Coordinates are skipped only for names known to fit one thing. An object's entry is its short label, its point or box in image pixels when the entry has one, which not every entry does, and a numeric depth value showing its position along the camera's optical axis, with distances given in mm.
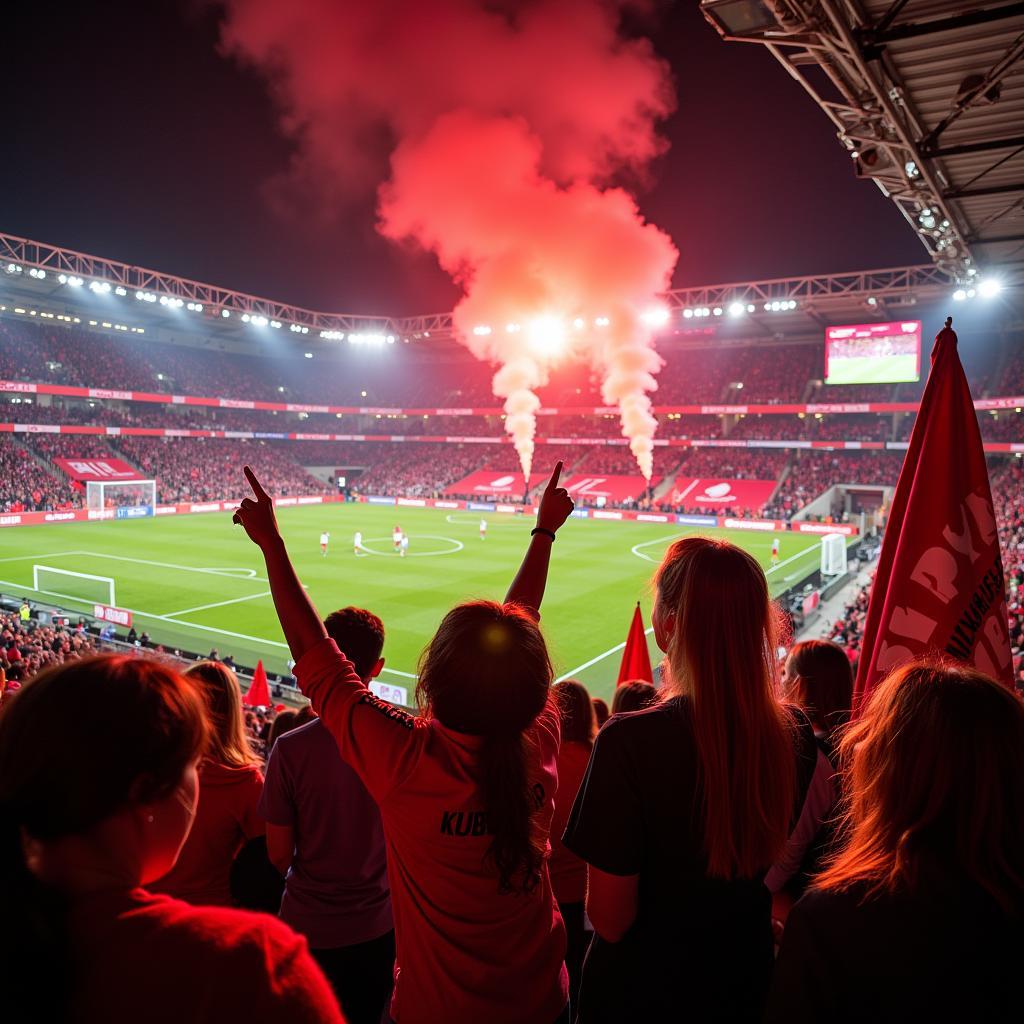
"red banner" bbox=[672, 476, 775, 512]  50031
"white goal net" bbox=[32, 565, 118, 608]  23109
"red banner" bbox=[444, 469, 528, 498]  60125
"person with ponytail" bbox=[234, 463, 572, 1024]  2131
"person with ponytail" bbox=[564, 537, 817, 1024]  2107
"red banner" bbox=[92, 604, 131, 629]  19562
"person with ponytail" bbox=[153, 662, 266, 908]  3229
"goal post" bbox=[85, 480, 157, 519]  44594
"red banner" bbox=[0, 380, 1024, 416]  48250
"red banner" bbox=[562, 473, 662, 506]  55062
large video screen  44781
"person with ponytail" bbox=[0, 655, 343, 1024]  1110
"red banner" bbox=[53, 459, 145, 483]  49469
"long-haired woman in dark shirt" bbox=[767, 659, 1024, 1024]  1513
